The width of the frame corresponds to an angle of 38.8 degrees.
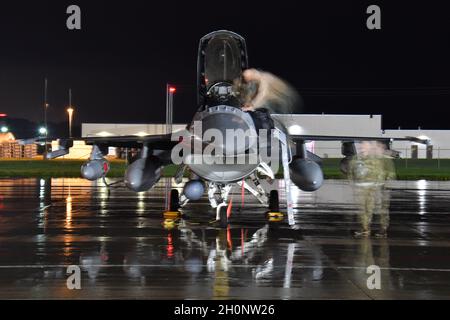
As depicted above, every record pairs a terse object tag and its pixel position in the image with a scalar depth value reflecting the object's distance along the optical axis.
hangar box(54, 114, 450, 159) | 74.38
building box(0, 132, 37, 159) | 98.31
